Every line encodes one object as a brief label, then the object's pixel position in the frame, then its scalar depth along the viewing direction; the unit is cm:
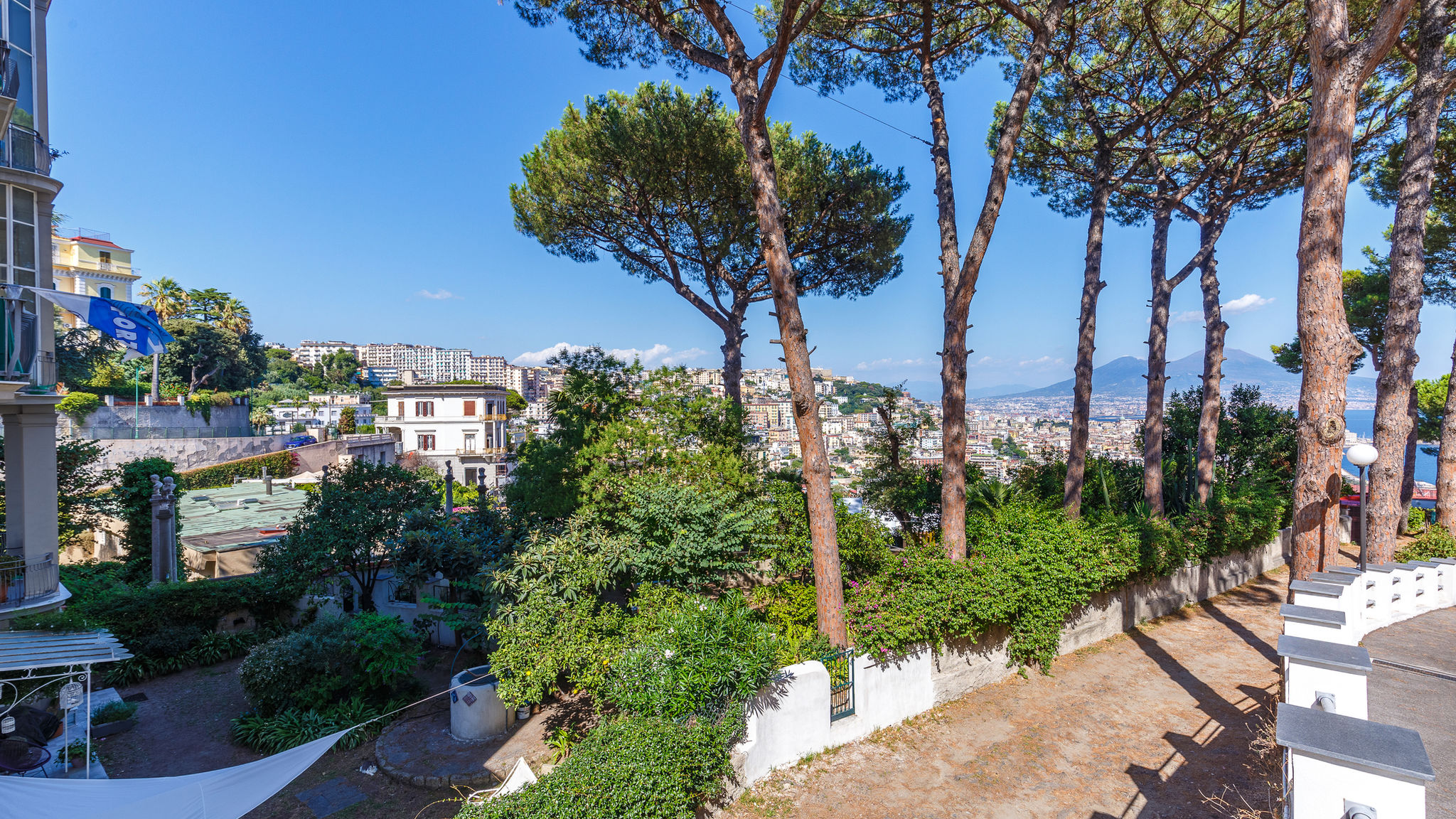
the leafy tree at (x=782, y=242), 686
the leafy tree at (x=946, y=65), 841
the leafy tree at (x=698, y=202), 1215
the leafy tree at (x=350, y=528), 1020
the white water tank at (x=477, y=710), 718
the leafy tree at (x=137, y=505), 1282
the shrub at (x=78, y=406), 2714
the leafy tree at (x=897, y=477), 1234
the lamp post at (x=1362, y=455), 640
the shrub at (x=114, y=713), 802
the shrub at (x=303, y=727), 746
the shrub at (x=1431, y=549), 912
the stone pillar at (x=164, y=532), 1127
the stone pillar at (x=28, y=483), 879
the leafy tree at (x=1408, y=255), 814
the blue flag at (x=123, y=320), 845
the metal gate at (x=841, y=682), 640
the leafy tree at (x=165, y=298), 4138
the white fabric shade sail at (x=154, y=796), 454
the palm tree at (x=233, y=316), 4588
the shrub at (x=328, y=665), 803
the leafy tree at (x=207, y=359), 4050
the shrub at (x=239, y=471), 2870
